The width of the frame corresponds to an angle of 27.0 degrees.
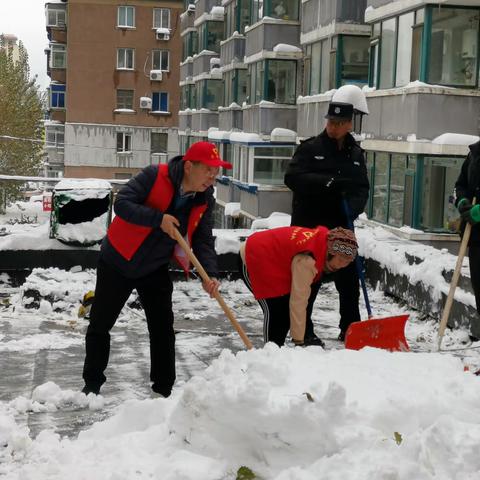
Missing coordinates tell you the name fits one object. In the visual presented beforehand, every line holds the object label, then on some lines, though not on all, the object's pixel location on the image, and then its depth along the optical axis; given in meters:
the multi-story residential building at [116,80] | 50.66
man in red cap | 5.22
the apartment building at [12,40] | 160.38
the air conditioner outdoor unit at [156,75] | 50.28
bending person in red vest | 5.64
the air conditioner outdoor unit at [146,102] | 50.69
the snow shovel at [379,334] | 5.70
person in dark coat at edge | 6.25
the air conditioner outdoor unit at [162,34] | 50.66
